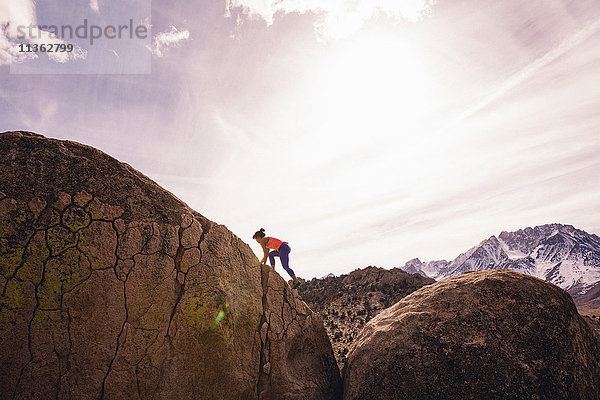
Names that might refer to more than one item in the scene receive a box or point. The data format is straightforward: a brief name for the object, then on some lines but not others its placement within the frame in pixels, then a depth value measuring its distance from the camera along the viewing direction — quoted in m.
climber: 7.00
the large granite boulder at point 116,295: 3.36
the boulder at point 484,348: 3.50
